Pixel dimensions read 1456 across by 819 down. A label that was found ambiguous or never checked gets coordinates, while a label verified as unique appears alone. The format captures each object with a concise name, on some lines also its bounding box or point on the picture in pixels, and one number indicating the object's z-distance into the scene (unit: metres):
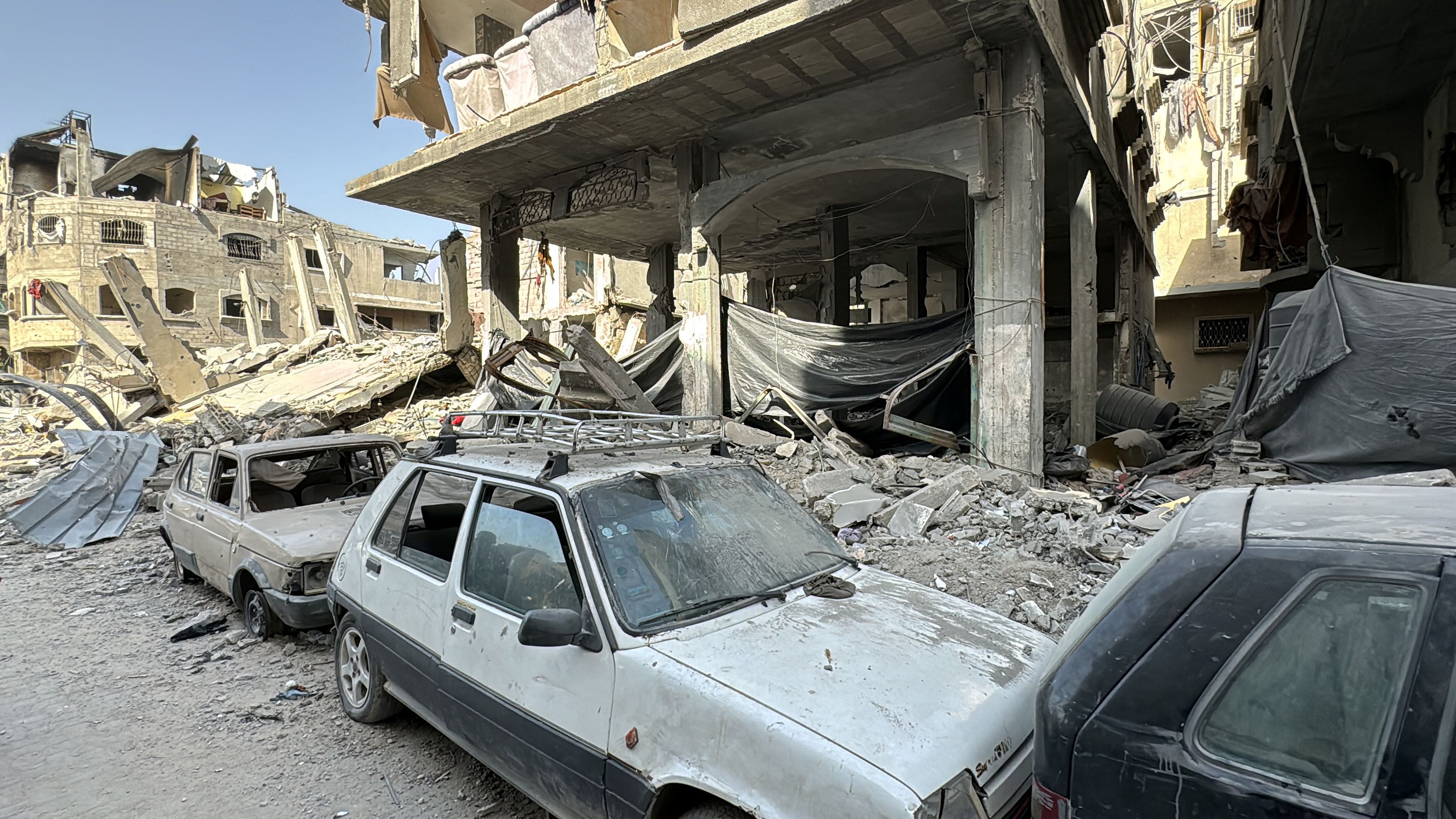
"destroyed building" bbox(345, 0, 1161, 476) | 6.60
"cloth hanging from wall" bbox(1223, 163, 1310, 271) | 10.56
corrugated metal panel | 8.95
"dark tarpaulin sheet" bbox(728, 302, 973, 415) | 7.86
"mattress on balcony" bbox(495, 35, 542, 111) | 9.09
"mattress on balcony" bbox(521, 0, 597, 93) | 8.48
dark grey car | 1.21
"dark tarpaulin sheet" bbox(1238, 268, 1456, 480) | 4.95
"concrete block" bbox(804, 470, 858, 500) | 6.75
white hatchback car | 1.89
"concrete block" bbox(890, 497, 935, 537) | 5.66
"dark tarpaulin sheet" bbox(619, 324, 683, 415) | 9.27
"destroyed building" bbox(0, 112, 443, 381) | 32.59
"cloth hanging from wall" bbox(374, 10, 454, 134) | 10.73
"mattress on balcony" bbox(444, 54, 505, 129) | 9.56
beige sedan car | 4.74
